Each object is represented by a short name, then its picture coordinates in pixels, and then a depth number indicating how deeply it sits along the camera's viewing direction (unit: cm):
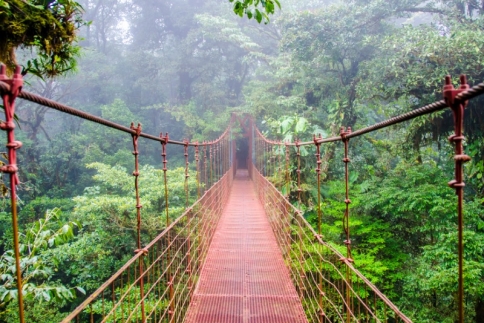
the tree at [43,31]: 144
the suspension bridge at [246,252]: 63
